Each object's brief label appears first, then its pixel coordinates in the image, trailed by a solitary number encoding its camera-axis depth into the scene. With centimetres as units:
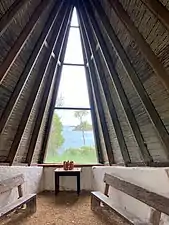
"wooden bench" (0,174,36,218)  166
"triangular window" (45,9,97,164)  304
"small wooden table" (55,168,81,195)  276
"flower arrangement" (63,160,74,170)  284
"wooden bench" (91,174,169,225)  121
